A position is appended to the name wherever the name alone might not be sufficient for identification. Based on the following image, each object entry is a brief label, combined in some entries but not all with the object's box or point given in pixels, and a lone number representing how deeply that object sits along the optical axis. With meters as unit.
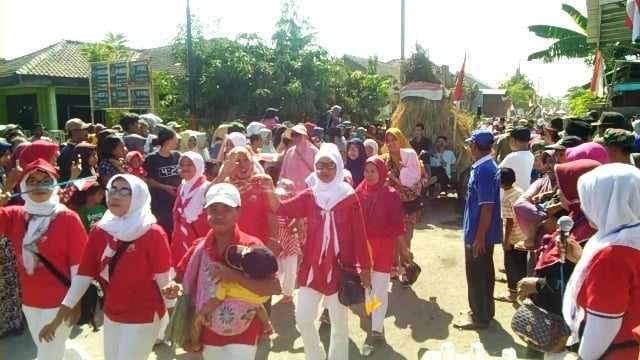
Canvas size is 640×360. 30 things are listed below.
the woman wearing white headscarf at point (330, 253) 4.29
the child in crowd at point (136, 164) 5.99
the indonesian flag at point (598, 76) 12.50
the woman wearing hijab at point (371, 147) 7.46
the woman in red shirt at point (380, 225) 5.28
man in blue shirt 5.12
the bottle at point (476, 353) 3.09
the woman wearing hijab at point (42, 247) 3.70
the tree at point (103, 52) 24.55
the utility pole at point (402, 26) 18.72
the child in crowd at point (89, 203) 4.94
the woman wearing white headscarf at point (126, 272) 3.38
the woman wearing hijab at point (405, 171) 6.34
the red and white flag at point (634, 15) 9.17
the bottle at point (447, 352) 3.02
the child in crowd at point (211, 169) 6.36
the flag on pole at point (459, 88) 11.30
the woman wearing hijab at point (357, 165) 7.72
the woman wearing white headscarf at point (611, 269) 2.26
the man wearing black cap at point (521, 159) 6.39
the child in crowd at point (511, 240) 6.02
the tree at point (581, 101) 14.68
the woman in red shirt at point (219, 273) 3.13
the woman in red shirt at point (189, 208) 5.13
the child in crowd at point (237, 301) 2.99
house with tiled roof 23.80
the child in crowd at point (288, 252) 5.83
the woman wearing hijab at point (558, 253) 3.00
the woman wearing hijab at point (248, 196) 4.87
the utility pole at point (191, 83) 16.27
